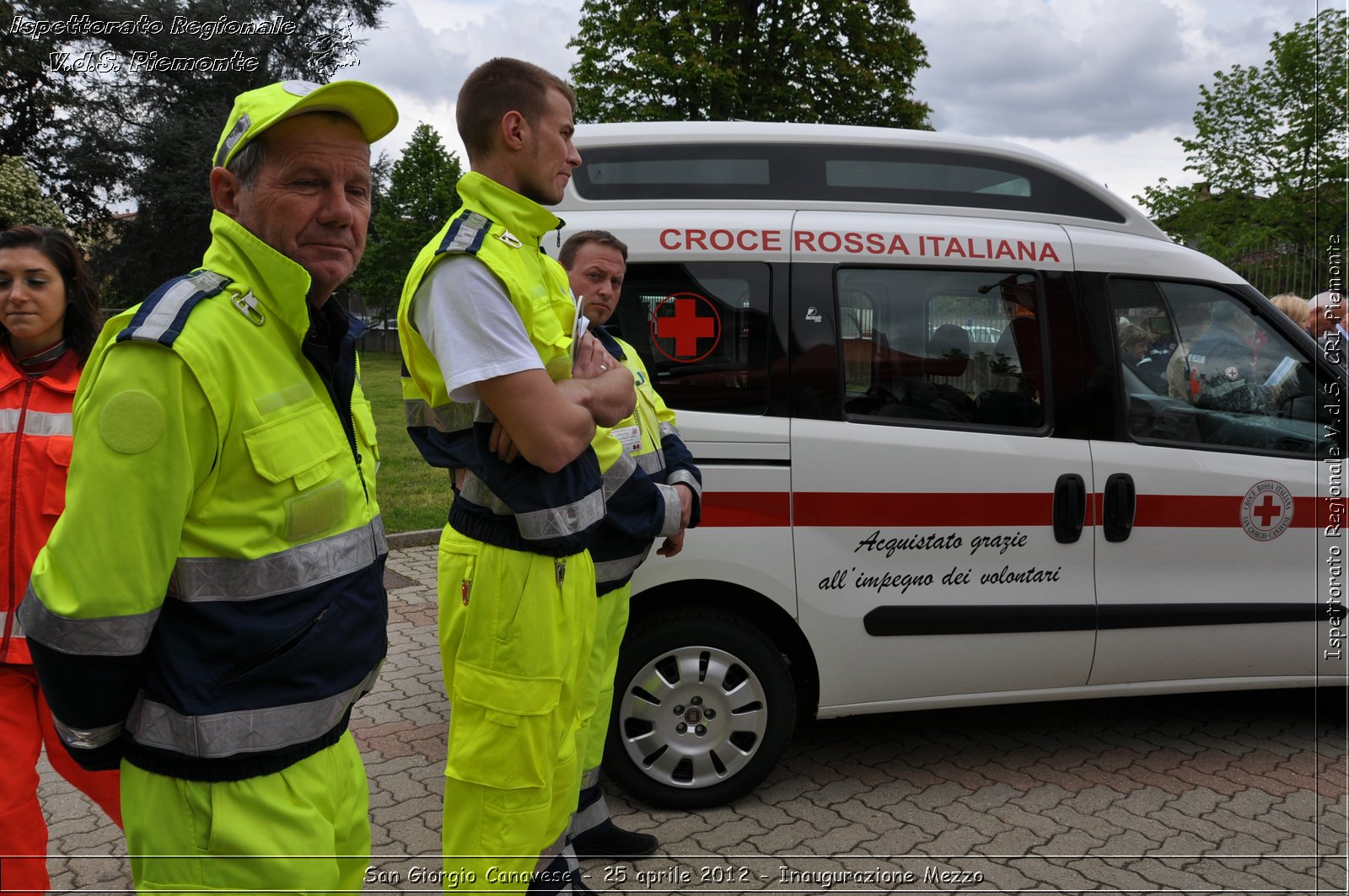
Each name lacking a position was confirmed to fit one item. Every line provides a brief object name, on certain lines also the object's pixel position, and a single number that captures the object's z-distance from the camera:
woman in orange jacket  2.30
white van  3.37
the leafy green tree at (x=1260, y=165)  11.59
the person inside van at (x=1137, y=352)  3.57
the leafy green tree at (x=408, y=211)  42.00
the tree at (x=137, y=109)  20.16
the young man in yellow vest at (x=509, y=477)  1.94
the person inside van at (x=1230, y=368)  3.63
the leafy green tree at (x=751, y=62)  18.55
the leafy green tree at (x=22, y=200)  14.55
